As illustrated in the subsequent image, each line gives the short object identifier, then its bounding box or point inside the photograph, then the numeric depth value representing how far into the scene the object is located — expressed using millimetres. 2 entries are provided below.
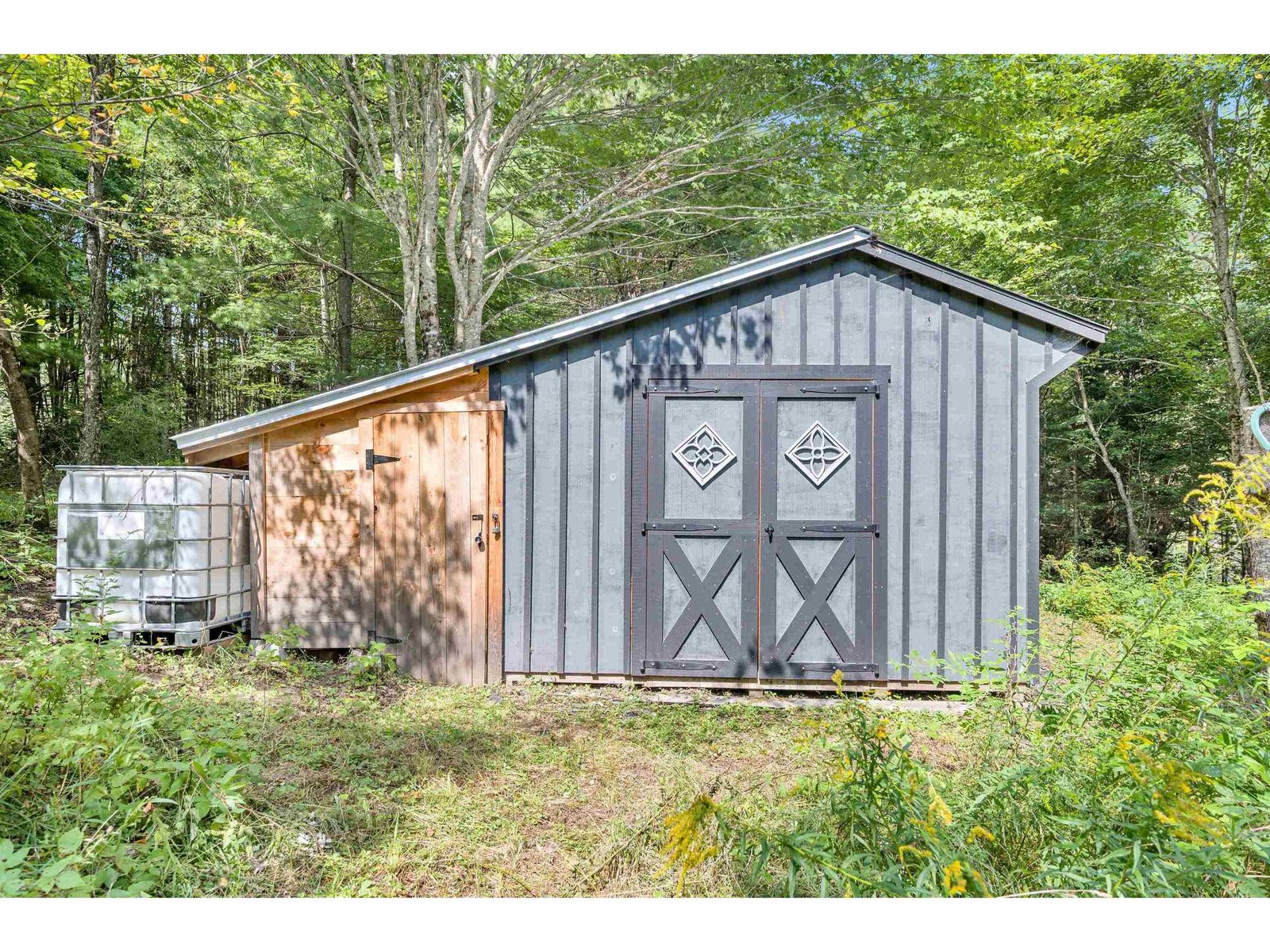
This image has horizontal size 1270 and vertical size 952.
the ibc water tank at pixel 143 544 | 4879
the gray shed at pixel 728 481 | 4645
